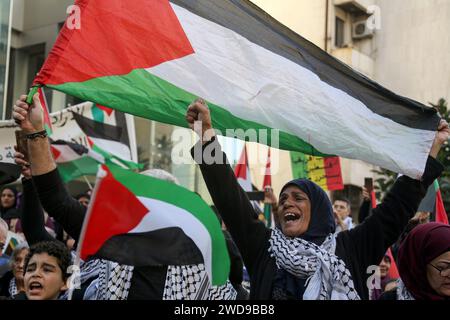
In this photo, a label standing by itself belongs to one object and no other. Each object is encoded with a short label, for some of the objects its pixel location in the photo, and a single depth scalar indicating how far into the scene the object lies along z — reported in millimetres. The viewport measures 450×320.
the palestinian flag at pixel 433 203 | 5709
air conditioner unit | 20891
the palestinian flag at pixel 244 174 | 7574
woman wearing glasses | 3078
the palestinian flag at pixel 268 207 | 7195
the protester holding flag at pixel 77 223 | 3152
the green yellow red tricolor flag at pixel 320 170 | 7652
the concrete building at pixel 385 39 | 19281
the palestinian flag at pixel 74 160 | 7145
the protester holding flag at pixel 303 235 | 2984
